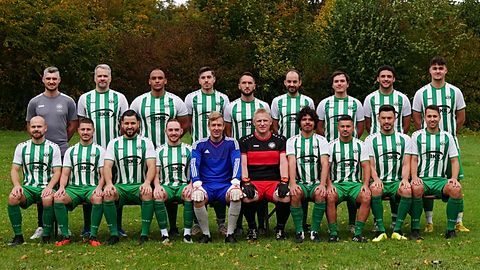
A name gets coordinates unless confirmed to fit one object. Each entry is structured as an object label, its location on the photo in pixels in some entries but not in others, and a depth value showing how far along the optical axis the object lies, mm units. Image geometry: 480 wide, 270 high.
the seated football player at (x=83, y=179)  7793
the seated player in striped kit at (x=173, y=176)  7883
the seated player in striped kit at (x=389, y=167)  7852
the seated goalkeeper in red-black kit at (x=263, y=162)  8000
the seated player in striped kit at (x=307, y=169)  7828
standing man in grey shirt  8344
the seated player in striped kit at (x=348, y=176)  7828
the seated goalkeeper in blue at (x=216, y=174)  7777
